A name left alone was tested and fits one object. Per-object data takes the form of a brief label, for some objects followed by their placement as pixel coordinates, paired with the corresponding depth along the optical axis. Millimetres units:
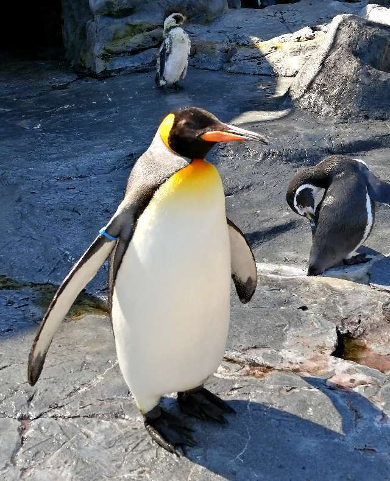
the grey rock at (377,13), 9412
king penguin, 2281
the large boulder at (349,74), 6609
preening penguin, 4254
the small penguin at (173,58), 7836
